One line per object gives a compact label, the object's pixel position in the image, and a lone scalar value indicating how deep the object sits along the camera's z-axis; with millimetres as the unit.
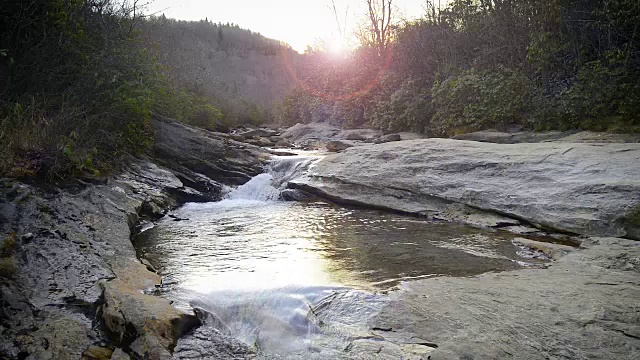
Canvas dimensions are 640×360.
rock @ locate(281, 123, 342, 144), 17859
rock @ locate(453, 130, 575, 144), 9562
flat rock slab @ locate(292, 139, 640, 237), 5219
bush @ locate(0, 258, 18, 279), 3160
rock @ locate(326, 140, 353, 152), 13002
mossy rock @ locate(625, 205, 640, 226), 4805
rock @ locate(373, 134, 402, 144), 13725
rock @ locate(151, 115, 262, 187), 9445
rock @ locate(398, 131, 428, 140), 13887
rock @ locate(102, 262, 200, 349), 2887
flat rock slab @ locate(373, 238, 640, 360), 2512
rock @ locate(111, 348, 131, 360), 2633
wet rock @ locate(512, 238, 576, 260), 4521
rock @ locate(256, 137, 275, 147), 15280
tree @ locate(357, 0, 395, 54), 20261
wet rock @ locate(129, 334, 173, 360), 2695
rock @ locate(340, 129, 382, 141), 15675
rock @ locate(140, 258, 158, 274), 4352
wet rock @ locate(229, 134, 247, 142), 14738
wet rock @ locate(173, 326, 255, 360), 2820
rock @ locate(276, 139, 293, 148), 15448
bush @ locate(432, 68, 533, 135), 11305
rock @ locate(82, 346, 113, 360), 2619
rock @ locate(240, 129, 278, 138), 16891
